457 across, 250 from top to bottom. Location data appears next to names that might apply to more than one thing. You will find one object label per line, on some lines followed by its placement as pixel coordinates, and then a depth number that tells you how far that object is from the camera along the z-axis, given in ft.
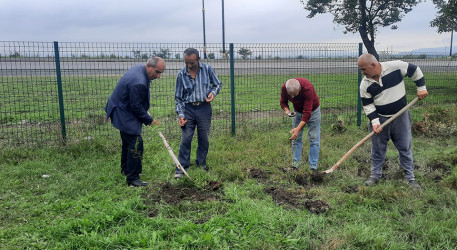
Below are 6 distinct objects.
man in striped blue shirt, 17.42
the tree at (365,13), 54.85
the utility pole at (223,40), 24.19
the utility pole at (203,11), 93.99
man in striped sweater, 15.14
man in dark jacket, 15.57
